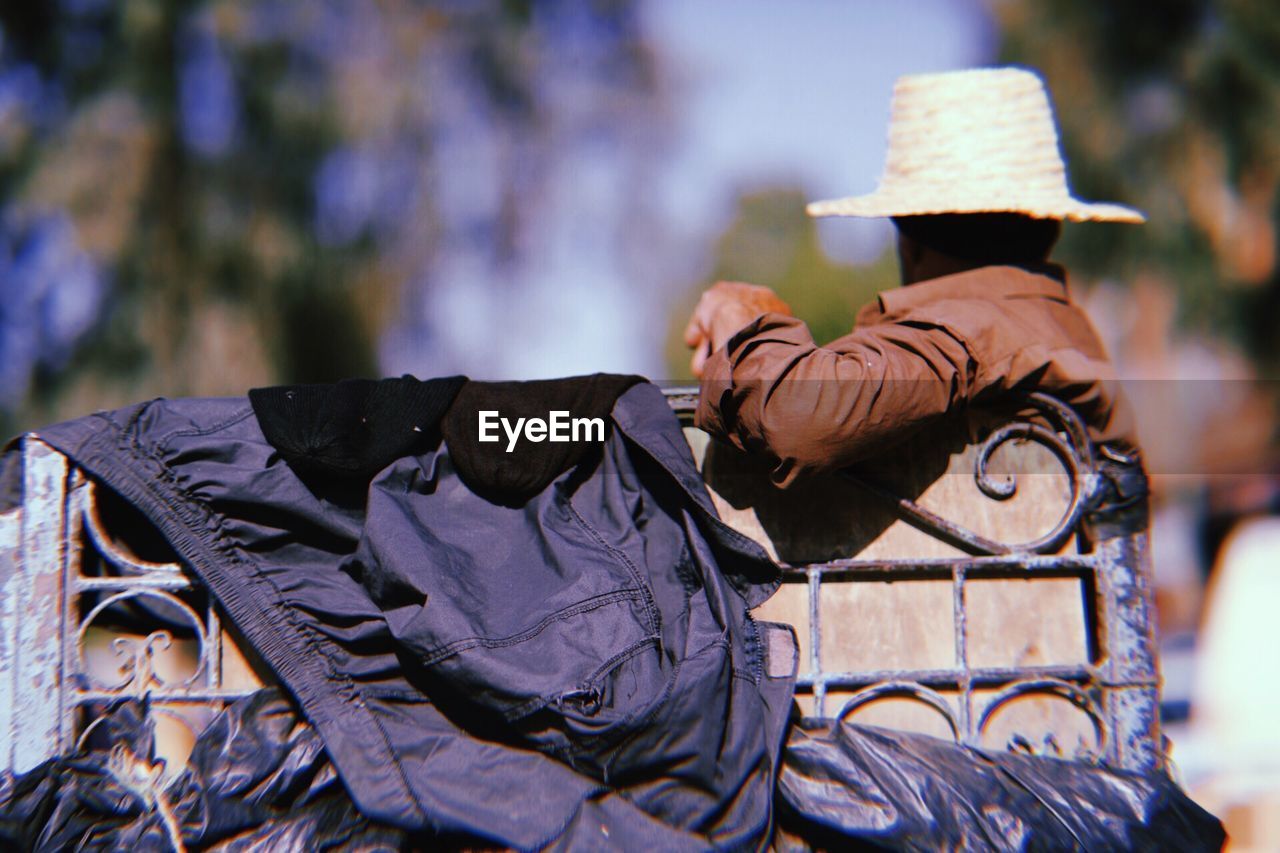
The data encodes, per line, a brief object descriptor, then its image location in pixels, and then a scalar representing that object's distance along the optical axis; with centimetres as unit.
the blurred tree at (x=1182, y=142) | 1034
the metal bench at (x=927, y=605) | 204
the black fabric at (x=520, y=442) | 196
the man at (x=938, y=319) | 192
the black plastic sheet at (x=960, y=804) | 185
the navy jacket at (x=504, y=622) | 176
